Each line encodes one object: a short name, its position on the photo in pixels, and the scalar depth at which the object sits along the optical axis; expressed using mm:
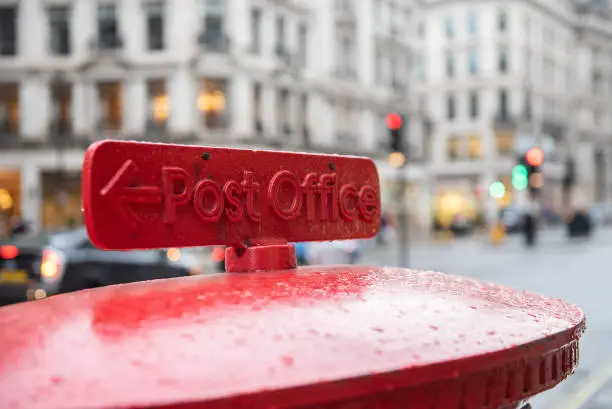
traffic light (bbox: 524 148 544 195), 23875
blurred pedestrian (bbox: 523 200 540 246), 29531
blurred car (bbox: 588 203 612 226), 45688
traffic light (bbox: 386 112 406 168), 16344
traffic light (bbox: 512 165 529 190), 24094
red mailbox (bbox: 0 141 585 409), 1110
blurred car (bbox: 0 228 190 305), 11117
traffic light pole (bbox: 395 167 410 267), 18281
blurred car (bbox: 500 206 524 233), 42941
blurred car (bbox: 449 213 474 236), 42531
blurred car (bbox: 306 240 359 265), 17406
